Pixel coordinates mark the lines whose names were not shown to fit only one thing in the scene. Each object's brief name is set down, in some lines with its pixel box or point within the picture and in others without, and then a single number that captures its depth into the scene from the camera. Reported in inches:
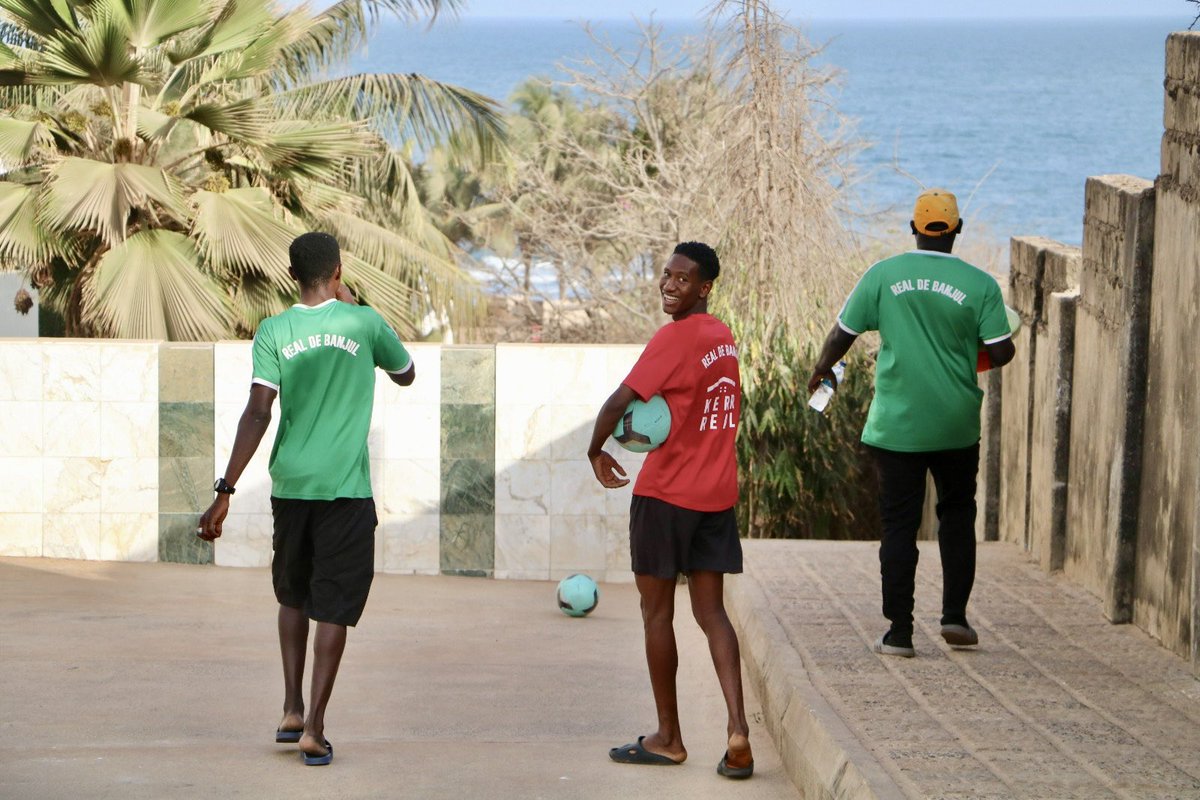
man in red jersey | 419.8
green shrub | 922.7
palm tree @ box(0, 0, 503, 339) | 996.6
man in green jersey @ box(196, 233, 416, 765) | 438.6
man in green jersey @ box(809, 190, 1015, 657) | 482.9
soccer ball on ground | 750.5
